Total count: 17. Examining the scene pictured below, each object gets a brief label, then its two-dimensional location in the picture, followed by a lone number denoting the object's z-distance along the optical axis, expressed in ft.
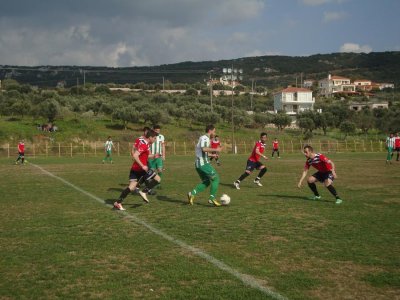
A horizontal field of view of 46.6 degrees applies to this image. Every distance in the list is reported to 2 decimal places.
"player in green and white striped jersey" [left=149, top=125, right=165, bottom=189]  48.70
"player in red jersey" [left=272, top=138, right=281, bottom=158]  129.20
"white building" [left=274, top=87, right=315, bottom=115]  352.69
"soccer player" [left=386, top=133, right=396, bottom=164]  95.52
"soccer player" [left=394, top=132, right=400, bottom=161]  99.40
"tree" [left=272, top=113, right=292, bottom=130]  246.47
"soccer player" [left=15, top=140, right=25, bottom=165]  101.57
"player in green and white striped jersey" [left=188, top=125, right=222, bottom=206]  36.04
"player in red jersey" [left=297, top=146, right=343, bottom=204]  38.55
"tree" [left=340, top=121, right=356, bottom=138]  228.88
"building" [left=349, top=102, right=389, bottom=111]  358.92
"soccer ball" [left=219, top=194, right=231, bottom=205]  36.22
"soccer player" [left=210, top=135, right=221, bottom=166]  78.85
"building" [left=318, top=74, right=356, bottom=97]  515.91
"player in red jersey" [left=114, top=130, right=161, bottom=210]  34.65
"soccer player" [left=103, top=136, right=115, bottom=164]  111.20
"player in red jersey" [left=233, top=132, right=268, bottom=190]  52.30
